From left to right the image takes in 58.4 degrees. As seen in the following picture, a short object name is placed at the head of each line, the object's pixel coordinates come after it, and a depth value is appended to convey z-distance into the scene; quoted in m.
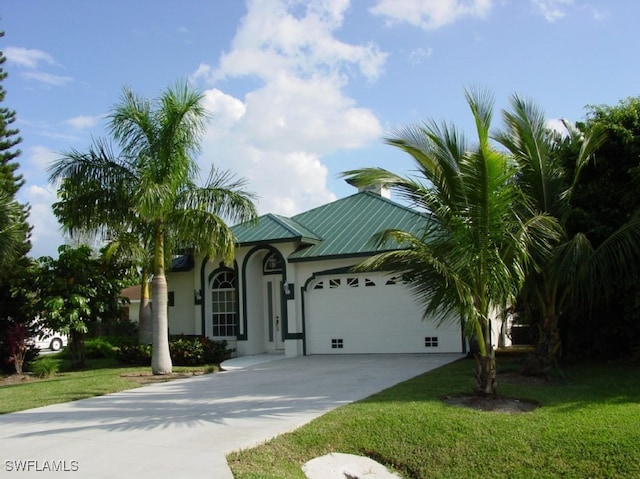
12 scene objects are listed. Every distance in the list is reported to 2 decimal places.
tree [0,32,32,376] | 14.67
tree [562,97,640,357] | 11.40
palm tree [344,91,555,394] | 8.25
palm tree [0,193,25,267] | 14.39
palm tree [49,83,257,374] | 13.11
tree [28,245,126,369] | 15.39
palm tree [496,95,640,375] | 10.22
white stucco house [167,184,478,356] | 16.22
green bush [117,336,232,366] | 16.02
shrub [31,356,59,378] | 14.66
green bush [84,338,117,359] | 21.36
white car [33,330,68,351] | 29.91
